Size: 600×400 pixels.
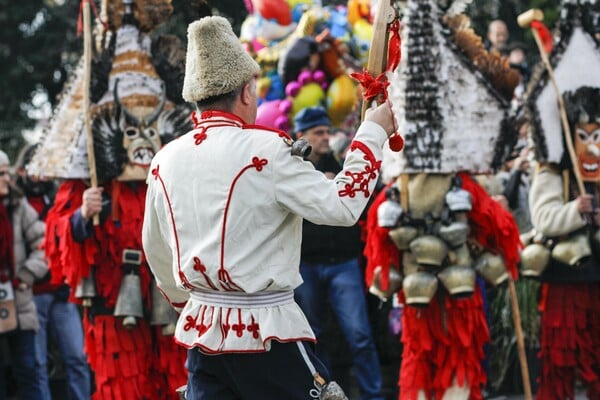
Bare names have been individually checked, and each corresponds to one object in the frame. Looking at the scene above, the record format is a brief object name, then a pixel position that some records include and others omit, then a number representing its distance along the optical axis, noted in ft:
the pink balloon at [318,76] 57.59
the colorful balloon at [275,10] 62.37
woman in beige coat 45.56
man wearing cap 45.05
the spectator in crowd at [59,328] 47.39
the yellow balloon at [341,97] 58.40
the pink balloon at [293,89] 57.33
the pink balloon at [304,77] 57.44
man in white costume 24.44
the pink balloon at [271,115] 57.44
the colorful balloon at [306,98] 57.23
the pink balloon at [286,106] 57.39
